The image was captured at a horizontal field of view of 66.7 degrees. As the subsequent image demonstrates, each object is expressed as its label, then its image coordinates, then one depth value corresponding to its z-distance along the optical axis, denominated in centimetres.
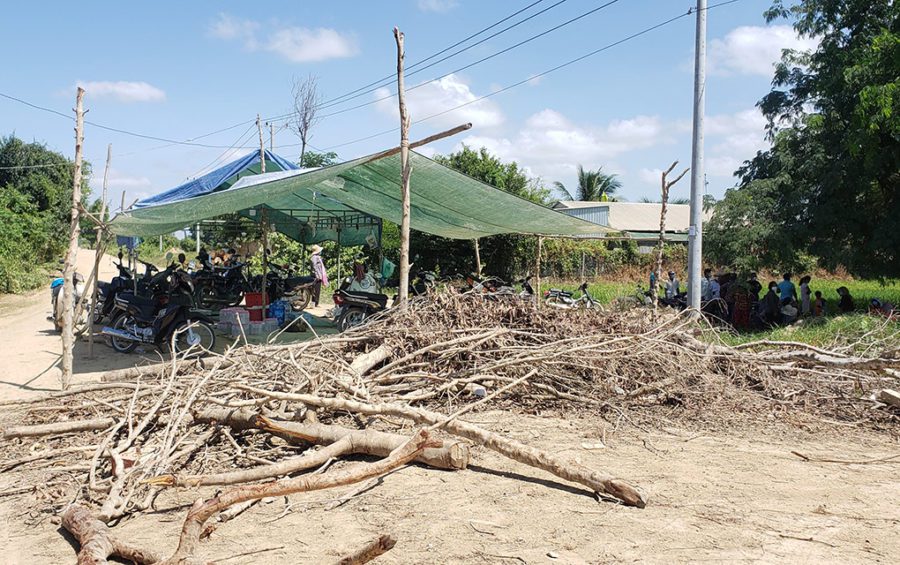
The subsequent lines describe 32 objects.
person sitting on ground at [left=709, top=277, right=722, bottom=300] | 1384
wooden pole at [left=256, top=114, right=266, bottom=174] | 1292
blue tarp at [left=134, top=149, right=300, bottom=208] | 1191
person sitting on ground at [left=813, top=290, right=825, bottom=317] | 1225
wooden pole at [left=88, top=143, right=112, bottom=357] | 817
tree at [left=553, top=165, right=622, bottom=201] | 3828
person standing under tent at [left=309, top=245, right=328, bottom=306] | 1485
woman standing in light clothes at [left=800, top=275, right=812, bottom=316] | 1299
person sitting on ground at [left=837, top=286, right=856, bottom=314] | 1264
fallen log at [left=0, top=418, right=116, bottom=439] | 486
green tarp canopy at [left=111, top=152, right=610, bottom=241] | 802
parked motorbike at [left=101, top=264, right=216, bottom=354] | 880
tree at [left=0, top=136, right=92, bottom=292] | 1794
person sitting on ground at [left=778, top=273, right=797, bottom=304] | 1316
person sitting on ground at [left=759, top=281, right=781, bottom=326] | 1244
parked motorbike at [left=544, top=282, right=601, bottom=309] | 1140
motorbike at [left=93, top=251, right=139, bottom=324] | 1115
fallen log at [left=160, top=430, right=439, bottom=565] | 295
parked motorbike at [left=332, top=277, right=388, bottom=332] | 1070
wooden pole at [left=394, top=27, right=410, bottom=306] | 753
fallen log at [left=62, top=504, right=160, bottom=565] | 292
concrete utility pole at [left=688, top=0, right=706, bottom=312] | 954
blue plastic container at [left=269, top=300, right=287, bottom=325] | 1223
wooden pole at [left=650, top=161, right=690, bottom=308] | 877
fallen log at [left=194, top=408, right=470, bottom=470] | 430
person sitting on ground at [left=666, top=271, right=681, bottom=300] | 1409
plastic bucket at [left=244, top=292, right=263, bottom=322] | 1204
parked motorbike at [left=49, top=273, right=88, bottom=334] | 1028
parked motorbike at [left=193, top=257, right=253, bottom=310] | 1349
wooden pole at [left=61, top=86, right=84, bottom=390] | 667
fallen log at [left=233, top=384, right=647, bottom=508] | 377
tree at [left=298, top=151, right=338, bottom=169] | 3403
